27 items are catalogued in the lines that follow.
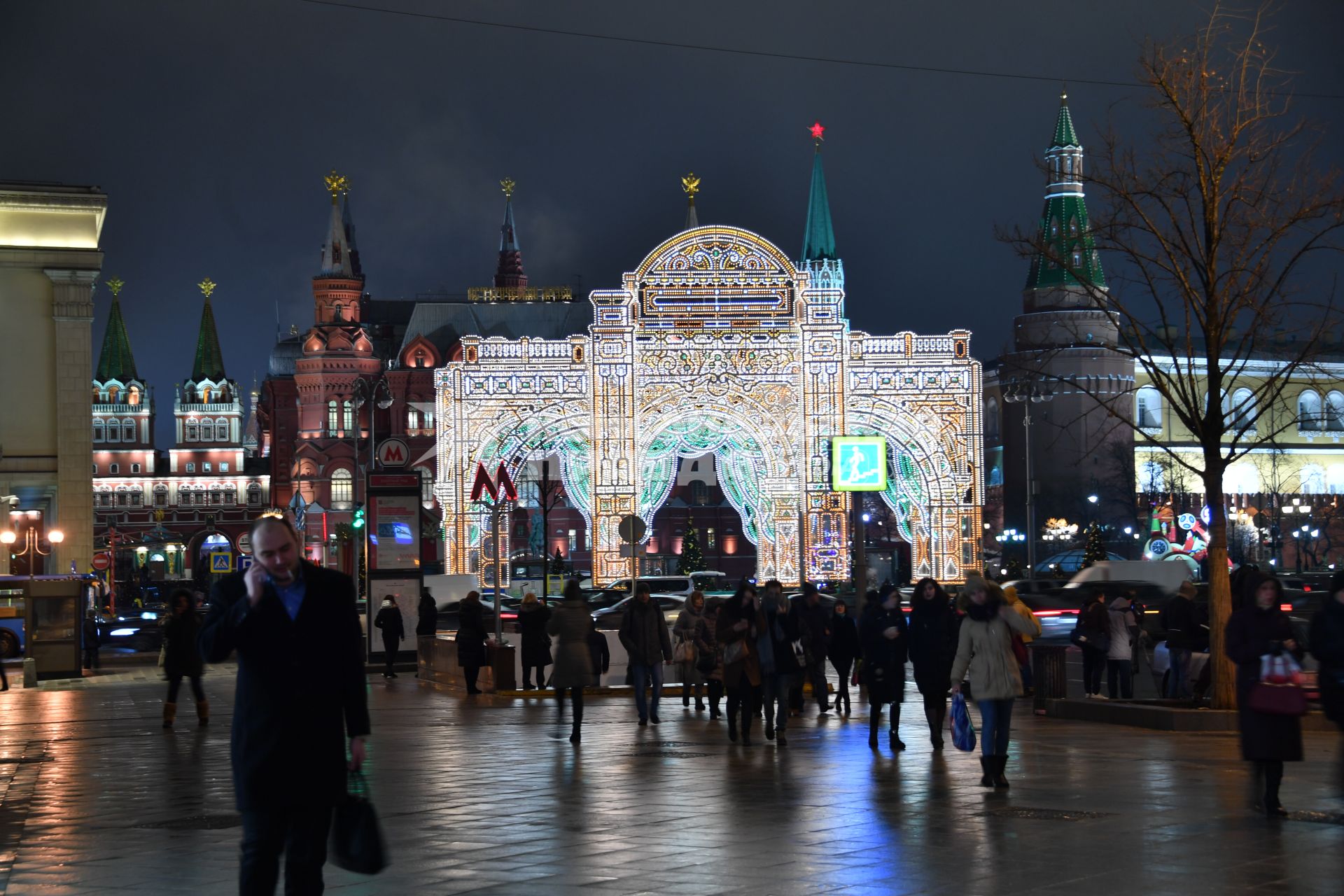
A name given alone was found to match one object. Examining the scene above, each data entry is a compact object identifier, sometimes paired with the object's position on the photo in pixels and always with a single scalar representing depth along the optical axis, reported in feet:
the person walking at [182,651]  68.85
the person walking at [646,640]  67.36
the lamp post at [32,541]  153.95
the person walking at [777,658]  59.47
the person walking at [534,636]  82.79
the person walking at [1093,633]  77.20
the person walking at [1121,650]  76.79
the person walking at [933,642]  52.65
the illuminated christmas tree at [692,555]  293.43
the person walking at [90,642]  126.72
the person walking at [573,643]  61.11
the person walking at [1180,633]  71.10
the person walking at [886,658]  55.36
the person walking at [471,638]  87.35
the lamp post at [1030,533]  205.26
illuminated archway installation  201.16
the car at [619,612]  142.20
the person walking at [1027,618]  48.93
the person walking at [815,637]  72.74
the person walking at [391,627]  106.42
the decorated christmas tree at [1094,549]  214.28
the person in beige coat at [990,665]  42.83
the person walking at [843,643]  72.95
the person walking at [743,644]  57.36
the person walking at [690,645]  76.28
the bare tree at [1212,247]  63.77
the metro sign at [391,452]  110.93
